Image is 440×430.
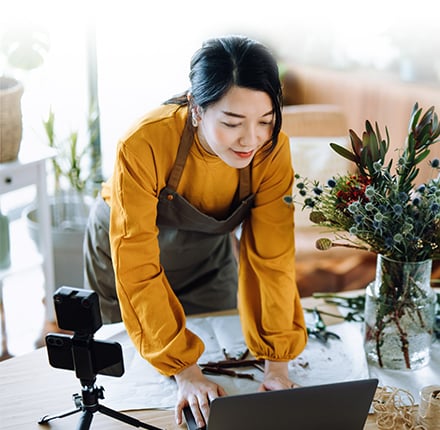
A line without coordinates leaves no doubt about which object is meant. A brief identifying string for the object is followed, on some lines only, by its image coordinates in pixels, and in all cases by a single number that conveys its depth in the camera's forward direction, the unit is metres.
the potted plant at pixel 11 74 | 2.57
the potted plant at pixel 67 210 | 2.94
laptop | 1.24
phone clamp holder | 1.23
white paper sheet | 1.48
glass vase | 1.54
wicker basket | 2.55
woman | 1.42
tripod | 1.32
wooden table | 1.39
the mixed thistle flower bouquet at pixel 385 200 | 1.44
